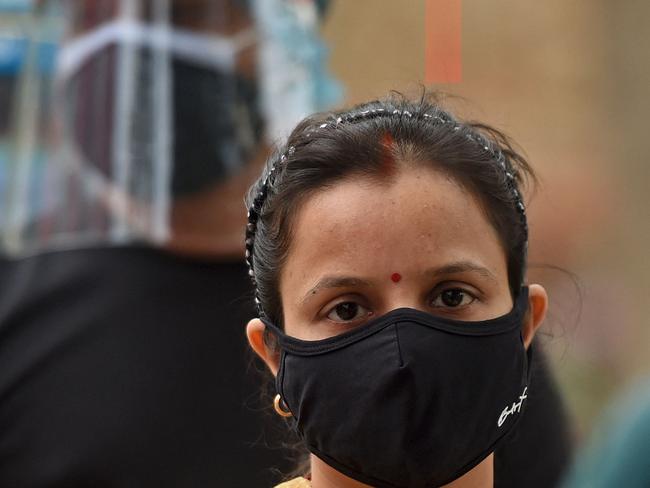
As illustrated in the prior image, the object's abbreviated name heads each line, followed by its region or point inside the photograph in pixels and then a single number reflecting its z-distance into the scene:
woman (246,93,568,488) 4.16
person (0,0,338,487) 6.57
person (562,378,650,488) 4.75
